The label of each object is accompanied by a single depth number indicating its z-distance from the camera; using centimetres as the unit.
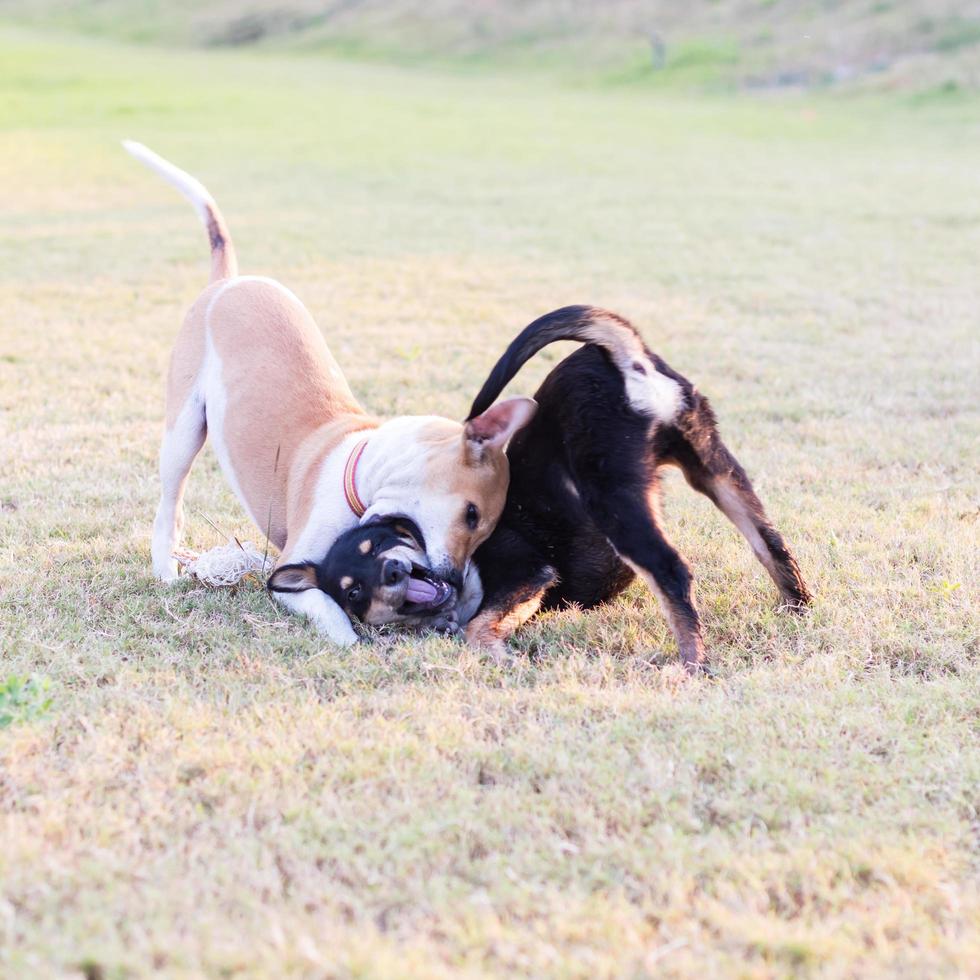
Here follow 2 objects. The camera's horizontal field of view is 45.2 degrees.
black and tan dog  372
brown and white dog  413
